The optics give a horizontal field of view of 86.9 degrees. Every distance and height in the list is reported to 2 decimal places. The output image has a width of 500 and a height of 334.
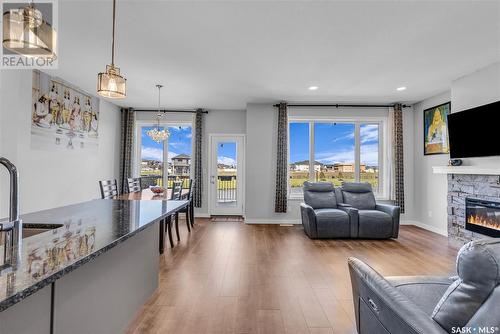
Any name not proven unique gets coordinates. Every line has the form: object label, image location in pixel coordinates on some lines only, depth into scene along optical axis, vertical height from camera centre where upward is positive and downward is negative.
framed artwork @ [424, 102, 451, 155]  5.13 +0.91
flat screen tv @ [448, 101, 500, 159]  3.62 +0.64
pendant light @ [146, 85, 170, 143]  5.52 +0.80
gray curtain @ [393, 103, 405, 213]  5.98 +0.32
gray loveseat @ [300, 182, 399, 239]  4.71 -0.88
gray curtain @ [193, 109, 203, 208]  6.66 +0.32
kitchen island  0.92 -0.50
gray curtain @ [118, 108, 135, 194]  6.73 +0.69
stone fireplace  3.76 -0.49
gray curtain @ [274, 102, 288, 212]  6.04 +0.25
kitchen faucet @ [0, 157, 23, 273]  1.17 -0.22
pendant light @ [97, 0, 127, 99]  2.29 +0.78
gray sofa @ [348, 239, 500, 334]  0.93 -0.51
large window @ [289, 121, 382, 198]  6.36 +0.52
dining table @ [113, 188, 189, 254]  4.00 -0.40
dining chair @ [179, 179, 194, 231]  5.09 -0.77
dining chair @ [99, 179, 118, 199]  4.23 -0.29
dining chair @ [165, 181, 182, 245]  4.36 -0.40
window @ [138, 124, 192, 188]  7.02 +0.44
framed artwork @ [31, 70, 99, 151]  4.29 +1.03
